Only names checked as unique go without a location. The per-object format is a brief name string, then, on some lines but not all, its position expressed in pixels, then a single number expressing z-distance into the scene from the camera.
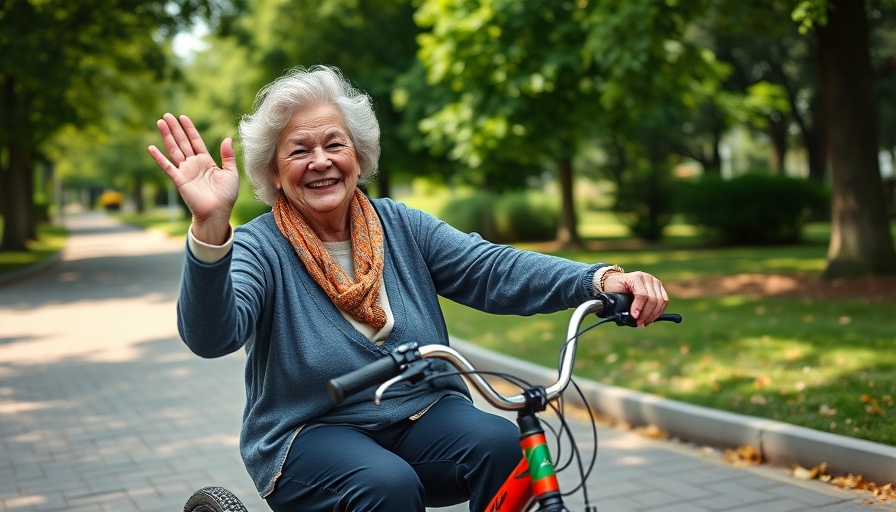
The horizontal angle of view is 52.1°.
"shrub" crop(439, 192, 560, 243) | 23.17
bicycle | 1.94
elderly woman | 2.32
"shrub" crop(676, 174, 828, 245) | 18.53
